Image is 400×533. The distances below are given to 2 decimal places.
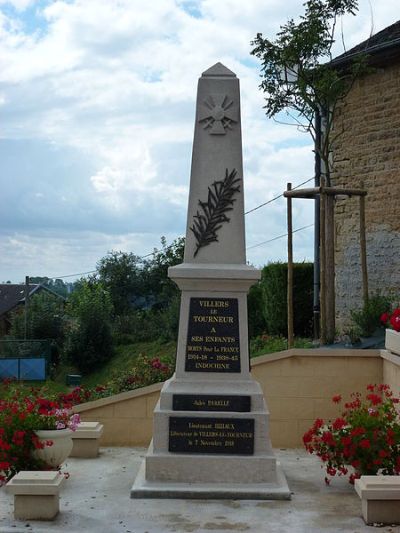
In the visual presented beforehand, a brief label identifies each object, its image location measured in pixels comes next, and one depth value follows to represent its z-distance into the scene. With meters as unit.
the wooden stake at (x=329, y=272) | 13.96
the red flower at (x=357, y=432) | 8.11
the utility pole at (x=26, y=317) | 33.03
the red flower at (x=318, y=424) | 8.76
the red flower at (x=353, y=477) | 8.15
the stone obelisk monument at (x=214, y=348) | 8.40
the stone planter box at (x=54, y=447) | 8.45
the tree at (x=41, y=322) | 33.06
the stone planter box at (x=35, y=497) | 7.26
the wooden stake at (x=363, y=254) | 13.85
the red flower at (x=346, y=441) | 8.09
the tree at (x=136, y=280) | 37.97
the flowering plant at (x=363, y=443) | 7.99
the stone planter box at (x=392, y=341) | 10.70
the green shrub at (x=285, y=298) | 18.52
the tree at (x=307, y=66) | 15.21
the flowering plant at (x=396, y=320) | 10.22
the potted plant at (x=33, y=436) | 8.27
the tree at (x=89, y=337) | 29.47
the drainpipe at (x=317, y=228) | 16.56
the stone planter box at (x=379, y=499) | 7.16
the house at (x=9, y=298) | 45.84
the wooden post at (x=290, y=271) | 13.30
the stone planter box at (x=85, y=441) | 10.21
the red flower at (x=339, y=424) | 8.36
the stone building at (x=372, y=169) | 16.66
